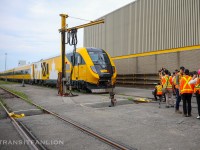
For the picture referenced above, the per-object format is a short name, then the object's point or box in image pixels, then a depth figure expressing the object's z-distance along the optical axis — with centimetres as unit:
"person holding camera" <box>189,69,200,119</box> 848
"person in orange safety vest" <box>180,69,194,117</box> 890
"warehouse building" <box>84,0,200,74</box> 1839
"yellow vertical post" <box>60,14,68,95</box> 1756
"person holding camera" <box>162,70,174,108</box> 1105
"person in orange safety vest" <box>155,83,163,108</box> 1205
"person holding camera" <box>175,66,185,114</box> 944
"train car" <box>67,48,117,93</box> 1766
